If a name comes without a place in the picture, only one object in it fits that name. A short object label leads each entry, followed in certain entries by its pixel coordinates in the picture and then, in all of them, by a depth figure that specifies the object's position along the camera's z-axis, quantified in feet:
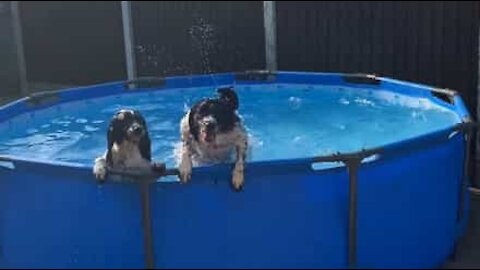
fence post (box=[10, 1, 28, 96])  36.65
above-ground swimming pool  14.30
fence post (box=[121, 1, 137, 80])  33.55
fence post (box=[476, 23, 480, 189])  21.85
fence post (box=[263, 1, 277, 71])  29.80
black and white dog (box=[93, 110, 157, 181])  14.12
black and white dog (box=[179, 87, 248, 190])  13.99
